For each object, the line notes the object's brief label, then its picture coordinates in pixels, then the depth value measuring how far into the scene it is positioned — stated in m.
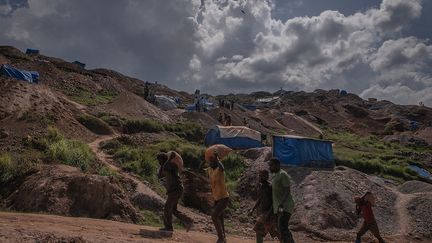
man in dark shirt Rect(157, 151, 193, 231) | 8.66
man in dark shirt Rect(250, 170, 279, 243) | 7.71
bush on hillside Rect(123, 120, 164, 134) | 28.50
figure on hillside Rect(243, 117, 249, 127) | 42.99
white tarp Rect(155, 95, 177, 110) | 48.34
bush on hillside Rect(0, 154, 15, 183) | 12.45
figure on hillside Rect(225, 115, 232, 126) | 34.51
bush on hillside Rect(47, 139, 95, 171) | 15.32
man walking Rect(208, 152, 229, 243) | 8.15
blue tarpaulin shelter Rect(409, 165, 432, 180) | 28.72
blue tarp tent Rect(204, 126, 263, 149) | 27.56
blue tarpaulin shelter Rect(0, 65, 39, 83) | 30.41
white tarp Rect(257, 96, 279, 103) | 91.86
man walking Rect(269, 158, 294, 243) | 7.21
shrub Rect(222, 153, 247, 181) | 20.42
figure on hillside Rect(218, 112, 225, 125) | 40.22
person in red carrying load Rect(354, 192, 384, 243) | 10.92
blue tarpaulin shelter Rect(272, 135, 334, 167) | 21.45
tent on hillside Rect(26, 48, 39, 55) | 65.19
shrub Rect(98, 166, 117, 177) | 14.90
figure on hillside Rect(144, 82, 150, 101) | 45.84
